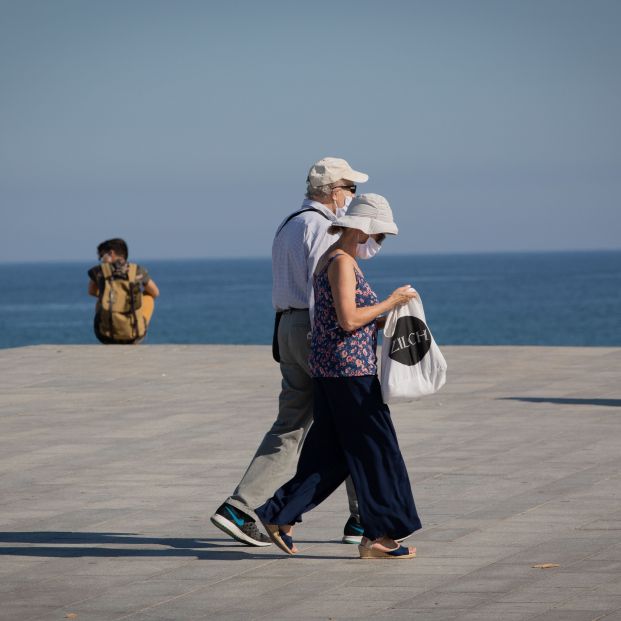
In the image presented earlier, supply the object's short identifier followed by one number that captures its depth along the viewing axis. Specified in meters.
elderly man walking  13.37
